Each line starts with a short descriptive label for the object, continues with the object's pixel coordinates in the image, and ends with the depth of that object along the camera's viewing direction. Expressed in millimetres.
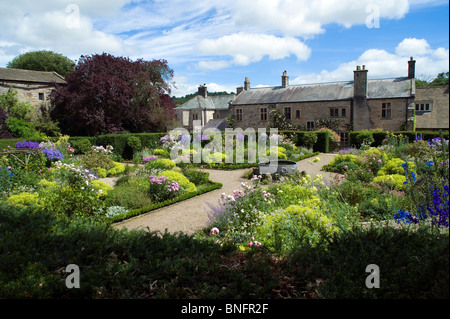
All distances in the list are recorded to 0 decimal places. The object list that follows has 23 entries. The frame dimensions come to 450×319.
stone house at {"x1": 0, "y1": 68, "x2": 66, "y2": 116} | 23922
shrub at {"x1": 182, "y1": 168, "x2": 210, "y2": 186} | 10547
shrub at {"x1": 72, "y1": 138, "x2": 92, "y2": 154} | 16859
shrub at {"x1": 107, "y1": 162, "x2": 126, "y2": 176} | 12109
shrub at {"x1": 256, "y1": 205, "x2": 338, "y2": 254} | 4148
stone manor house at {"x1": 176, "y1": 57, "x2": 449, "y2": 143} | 24125
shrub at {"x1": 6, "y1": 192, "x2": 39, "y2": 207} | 6582
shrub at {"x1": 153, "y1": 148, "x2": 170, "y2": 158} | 16336
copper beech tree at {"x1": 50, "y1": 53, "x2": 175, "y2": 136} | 20984
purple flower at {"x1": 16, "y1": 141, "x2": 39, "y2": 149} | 10977
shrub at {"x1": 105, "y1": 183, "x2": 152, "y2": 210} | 7797
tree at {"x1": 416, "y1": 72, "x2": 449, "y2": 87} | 50228
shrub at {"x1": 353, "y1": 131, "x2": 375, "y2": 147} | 19469
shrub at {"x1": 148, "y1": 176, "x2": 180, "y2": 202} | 8477
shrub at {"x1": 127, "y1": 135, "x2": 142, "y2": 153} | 17906
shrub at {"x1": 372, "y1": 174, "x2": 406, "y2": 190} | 7710
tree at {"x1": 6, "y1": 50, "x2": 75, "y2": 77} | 40188
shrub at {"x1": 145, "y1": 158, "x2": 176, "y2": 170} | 11498
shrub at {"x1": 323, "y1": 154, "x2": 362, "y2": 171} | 12508
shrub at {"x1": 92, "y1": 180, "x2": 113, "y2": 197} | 8041
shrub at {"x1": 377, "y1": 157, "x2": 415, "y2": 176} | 9251
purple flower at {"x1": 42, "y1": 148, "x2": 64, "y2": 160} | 10289
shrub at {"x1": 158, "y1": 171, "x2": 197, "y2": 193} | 9188
